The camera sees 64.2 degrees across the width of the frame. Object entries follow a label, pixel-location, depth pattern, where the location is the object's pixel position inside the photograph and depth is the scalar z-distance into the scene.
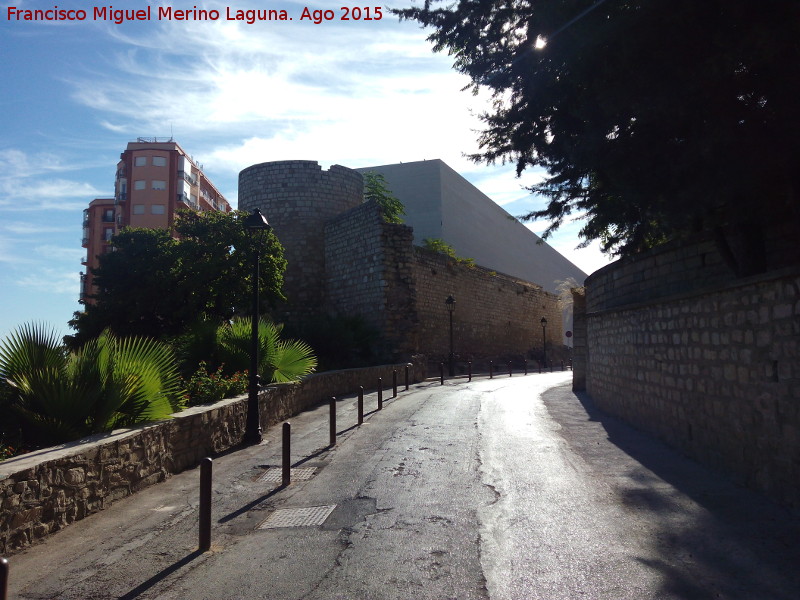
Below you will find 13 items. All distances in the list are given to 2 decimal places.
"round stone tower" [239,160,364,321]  31.33
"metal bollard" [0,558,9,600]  2.99
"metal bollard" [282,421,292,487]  7.95
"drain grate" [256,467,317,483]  8.44
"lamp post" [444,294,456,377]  30.19
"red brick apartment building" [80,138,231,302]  62.94
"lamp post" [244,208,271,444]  11.40
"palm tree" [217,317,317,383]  14.20
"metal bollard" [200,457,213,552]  5.52
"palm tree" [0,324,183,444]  7.51
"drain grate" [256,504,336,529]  6.29
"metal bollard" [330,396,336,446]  10.64
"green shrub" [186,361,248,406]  11.45
